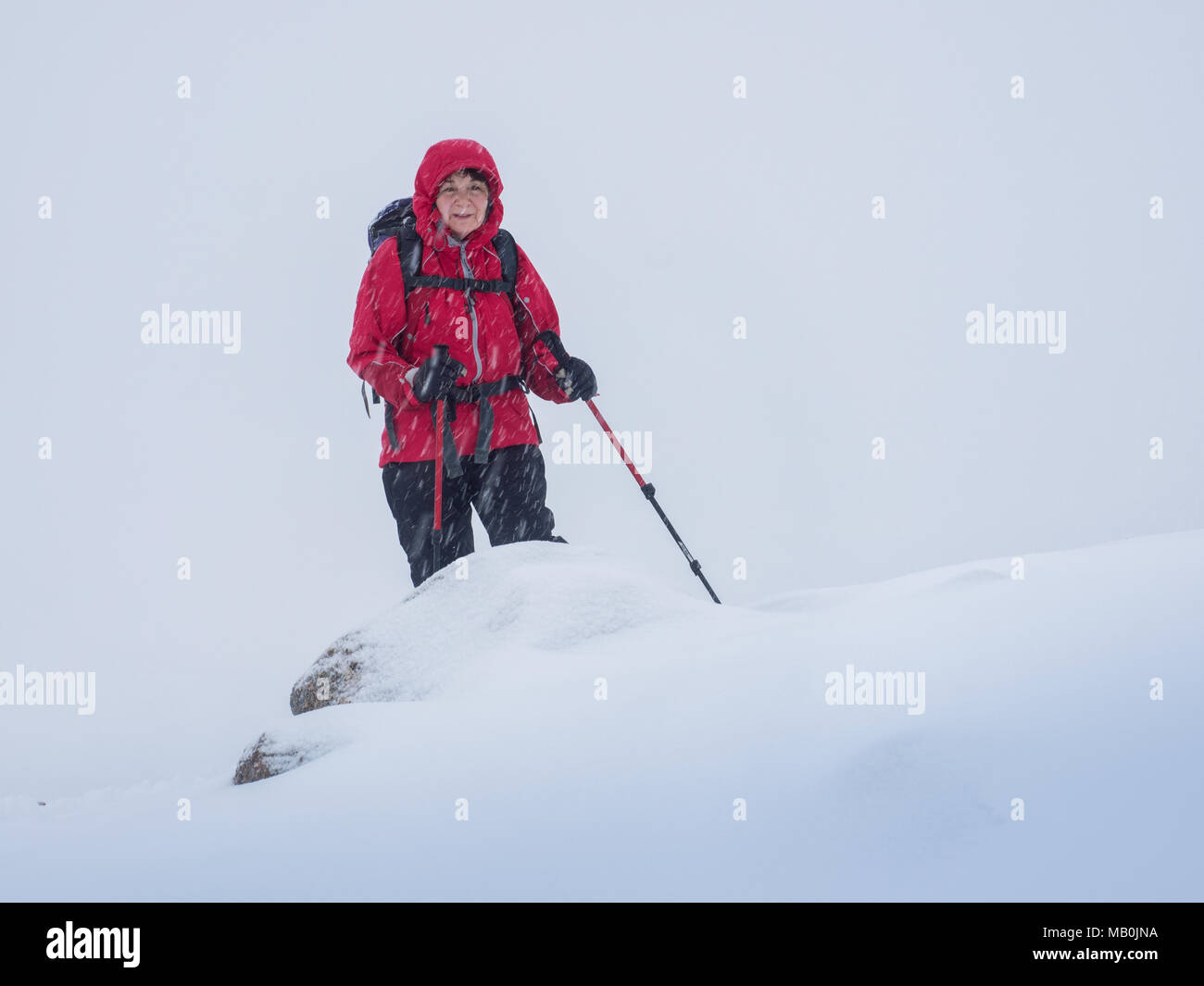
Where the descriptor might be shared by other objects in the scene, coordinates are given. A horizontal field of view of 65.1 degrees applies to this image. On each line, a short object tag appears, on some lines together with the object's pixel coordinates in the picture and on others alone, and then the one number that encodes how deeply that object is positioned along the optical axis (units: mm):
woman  4508
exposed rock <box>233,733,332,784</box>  3162
